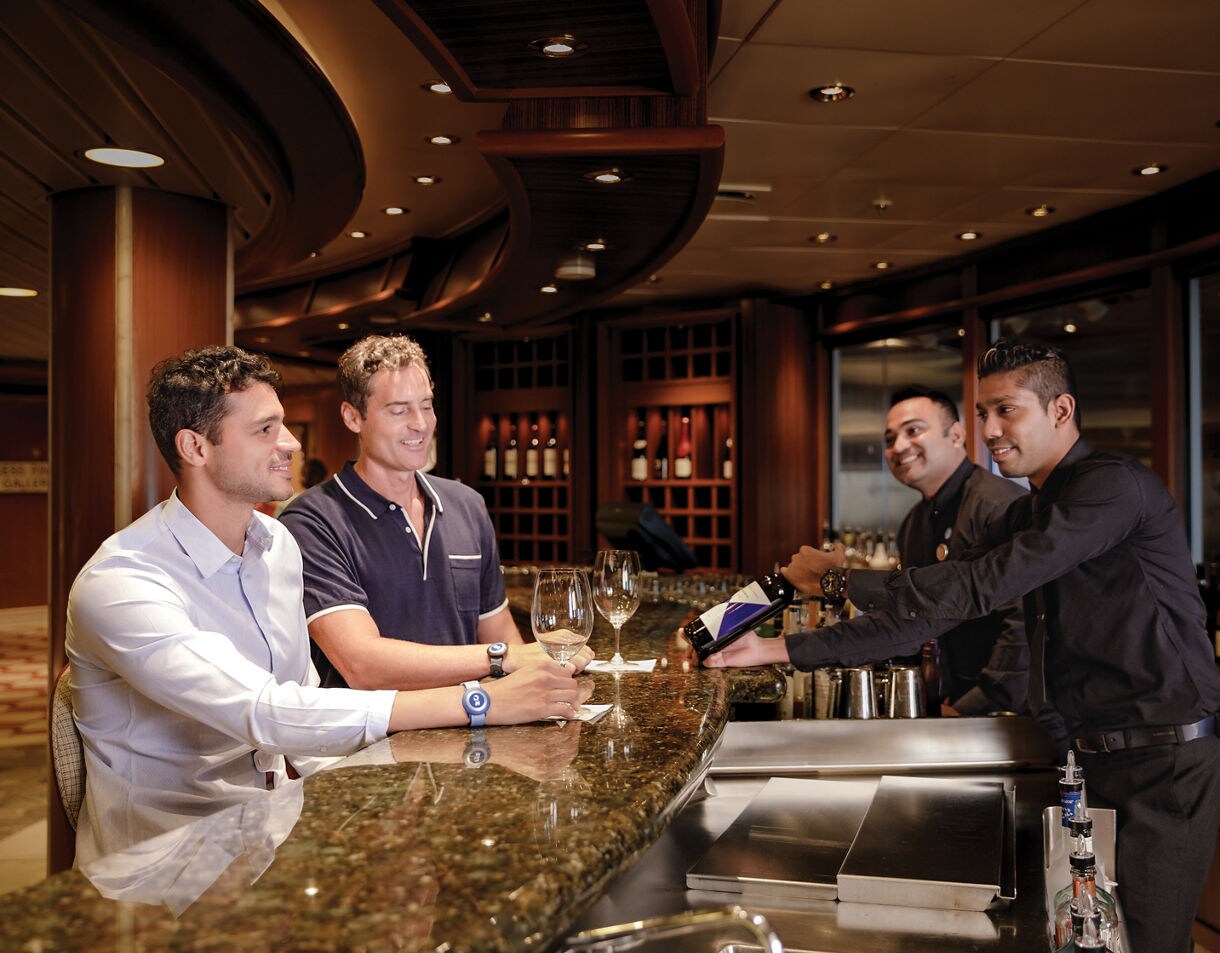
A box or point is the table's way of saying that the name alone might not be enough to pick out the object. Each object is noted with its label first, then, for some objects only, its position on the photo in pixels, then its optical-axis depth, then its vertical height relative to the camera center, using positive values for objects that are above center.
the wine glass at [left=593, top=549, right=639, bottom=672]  2.16 -0.19
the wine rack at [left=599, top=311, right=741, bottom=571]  8.58 +0.54
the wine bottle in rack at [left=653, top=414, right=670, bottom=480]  8.82 +0.24
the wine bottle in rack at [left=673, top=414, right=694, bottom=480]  8.69 +0.25
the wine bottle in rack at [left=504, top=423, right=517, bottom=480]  9.46 +0.25
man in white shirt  1.68 -0.28
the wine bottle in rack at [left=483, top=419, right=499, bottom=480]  9.61 +0.28
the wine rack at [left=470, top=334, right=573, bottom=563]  9.27 +0.41
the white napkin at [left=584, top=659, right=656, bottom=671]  2.29 -0.39
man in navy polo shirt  2.22 -0.11
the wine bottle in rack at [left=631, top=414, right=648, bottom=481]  8.78 +0.29
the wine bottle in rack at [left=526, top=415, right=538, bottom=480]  9.34 +0.32
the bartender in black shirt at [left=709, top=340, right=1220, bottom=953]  2.20 -0.33
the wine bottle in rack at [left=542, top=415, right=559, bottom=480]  9.27 +0.27
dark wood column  4.31 +0.55
